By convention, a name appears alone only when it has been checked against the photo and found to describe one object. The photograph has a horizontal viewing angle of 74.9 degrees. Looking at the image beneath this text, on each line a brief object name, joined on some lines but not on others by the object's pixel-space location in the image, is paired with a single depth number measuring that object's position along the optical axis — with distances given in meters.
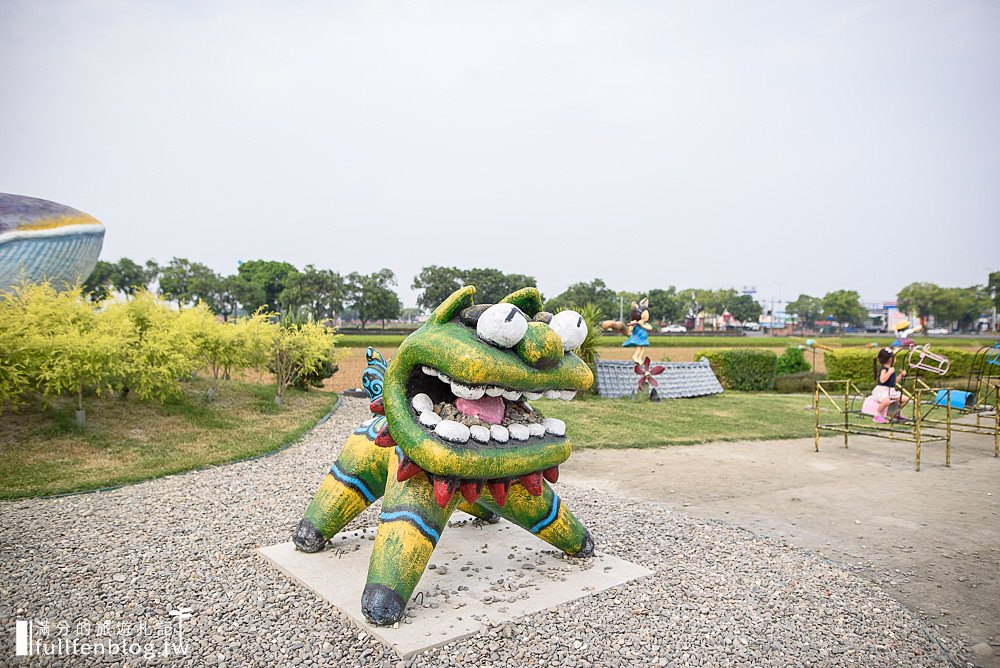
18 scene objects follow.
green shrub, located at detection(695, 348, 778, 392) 22.11
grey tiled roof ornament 17.58
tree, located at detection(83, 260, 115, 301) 52.87
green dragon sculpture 3.96
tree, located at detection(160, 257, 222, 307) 54.16
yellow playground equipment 9.50
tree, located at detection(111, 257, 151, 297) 54.56
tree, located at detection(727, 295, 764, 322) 90.44
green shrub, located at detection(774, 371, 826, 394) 22.07
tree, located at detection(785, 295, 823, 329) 96.19
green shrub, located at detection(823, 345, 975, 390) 21.31
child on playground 11.93
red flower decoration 17.25
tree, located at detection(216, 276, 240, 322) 55.03
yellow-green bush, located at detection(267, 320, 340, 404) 14.33
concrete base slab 4.04
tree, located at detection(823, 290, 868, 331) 83.03
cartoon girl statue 17.02
